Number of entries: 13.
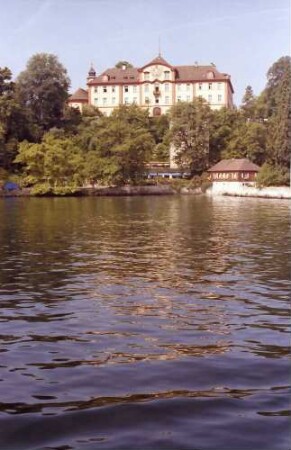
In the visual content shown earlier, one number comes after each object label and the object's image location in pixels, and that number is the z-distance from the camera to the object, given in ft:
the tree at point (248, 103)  476.13
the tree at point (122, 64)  586.86
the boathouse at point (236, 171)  353.92
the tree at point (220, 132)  396.37
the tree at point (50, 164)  333.83
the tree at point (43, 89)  409.28
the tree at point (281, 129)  292.61
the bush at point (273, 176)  299.38
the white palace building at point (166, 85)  497.87
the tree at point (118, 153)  352.08
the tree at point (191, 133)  385.70
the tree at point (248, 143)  379.76
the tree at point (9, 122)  358.92
